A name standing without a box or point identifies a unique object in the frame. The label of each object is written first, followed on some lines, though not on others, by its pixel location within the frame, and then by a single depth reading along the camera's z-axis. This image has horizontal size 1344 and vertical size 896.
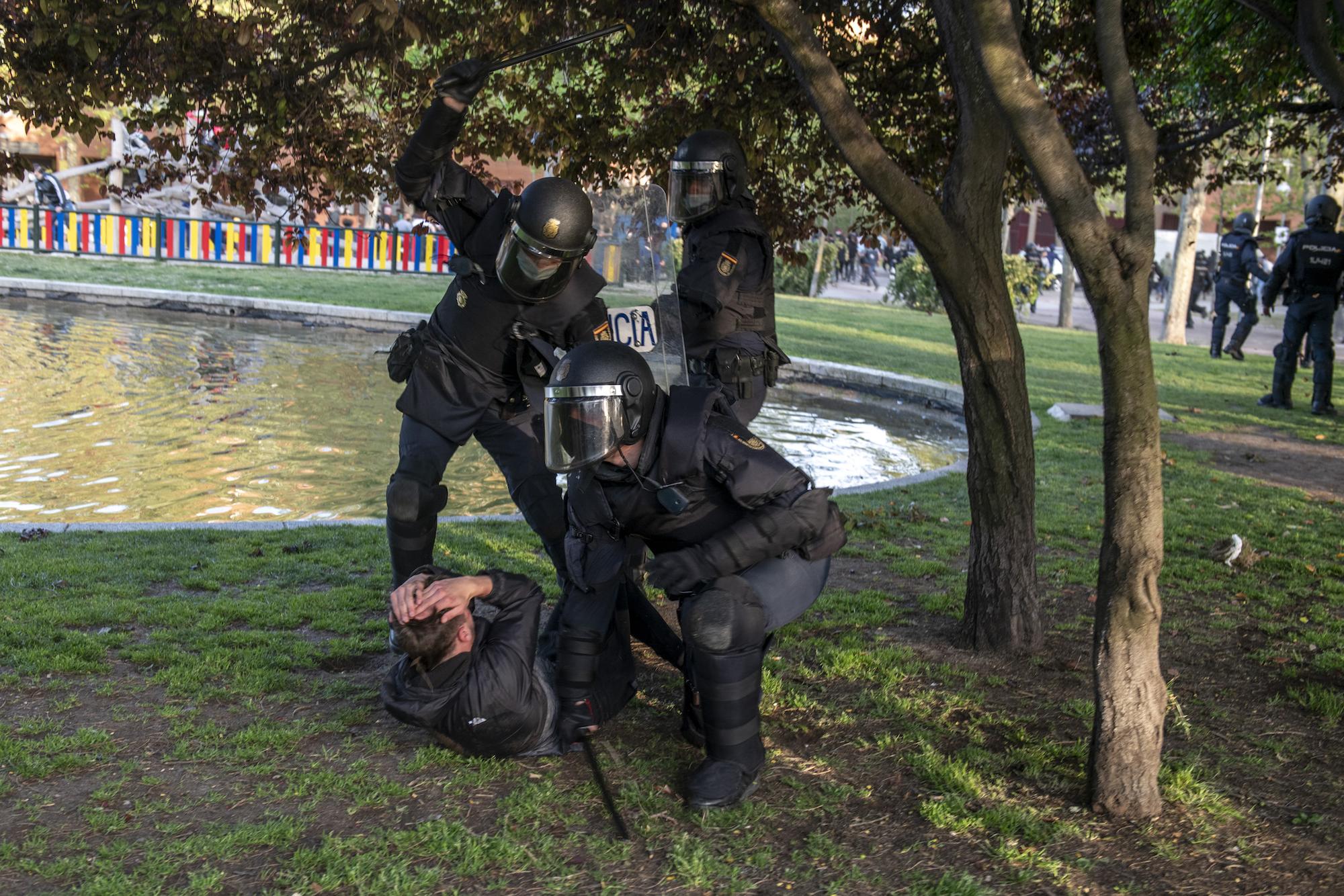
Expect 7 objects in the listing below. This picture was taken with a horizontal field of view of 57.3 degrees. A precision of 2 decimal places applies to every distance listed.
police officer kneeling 3.57
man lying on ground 3.47
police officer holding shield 5.61
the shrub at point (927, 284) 23.53
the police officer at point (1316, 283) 11.95
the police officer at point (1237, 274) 16.19
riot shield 5.53
